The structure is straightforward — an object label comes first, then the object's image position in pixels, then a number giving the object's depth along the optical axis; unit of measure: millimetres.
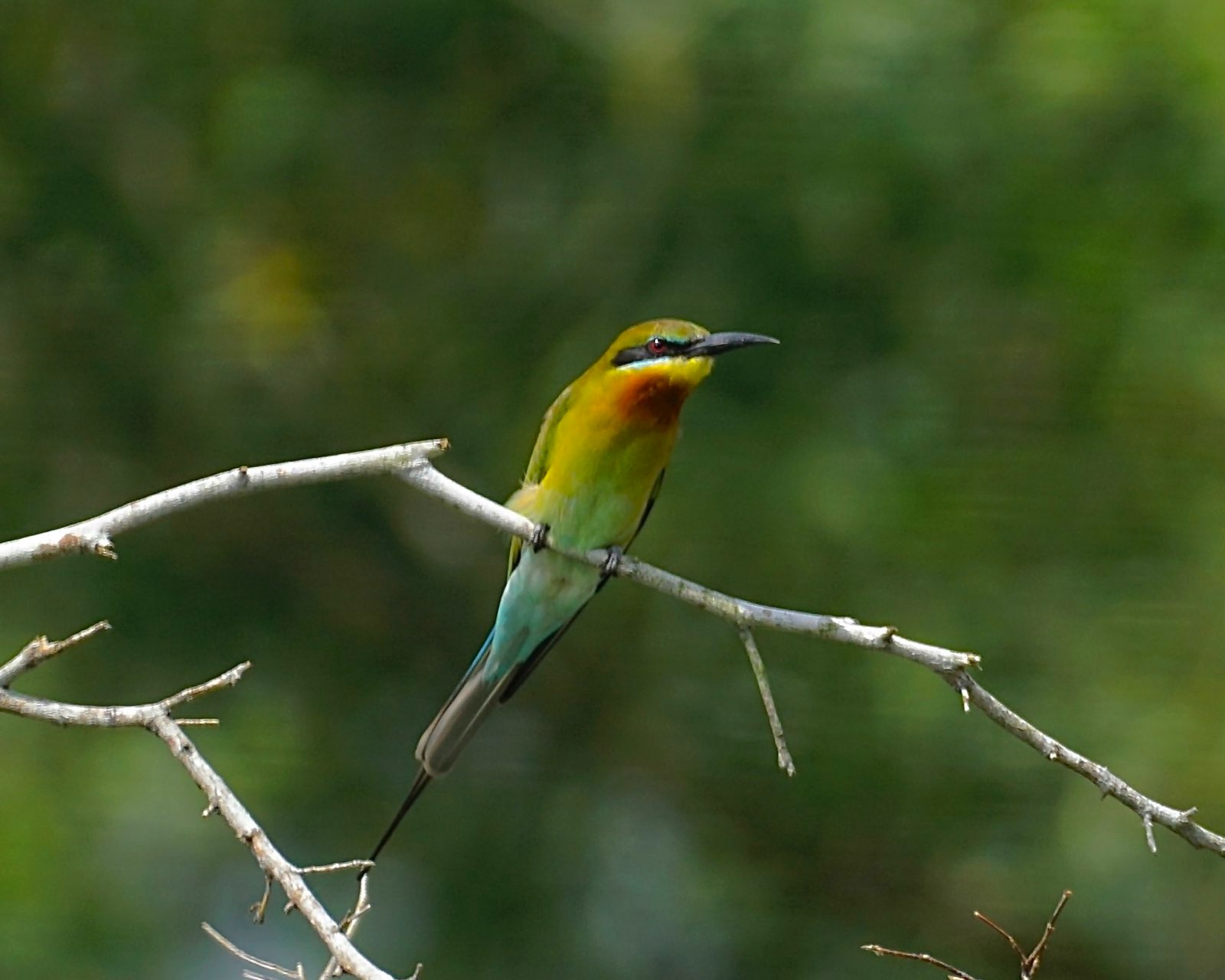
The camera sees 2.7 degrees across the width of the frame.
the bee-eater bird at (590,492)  10200
